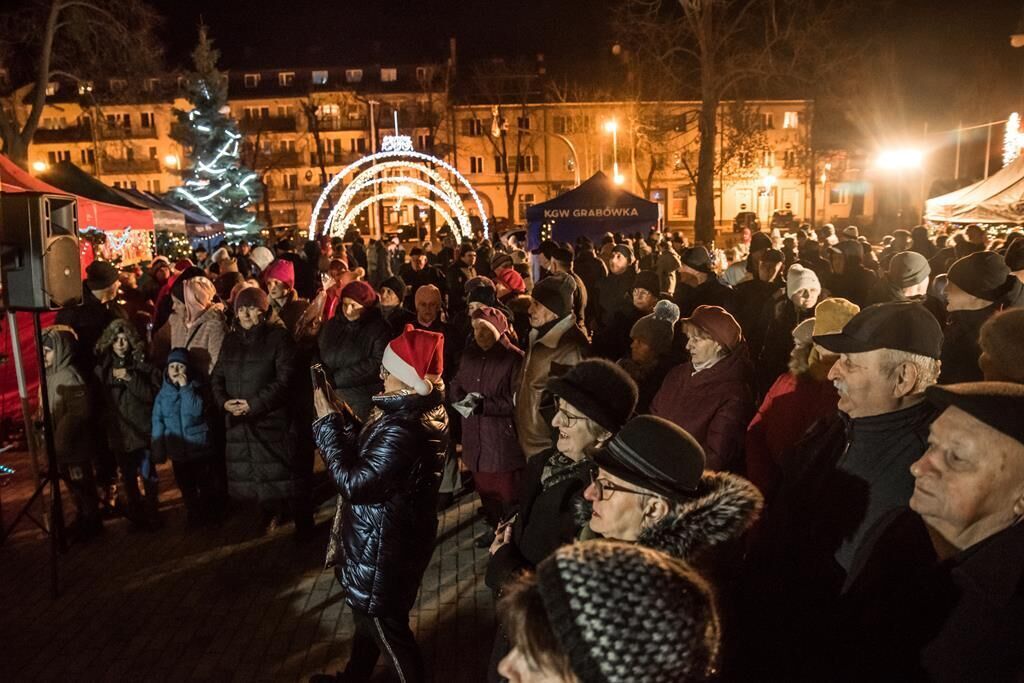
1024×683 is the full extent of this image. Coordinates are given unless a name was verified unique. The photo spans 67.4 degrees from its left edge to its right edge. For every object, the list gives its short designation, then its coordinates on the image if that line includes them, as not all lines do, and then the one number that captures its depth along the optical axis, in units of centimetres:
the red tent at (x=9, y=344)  877
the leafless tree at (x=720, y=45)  2348
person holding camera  348
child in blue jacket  602
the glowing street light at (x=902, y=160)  2231
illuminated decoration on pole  1445
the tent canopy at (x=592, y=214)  1691
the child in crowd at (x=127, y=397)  621
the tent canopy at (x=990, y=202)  1114
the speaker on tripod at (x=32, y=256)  556
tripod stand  520
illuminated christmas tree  3834
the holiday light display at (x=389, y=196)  2159
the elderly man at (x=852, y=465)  262
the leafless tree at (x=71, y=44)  2005
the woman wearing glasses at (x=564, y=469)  288
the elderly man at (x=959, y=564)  181
